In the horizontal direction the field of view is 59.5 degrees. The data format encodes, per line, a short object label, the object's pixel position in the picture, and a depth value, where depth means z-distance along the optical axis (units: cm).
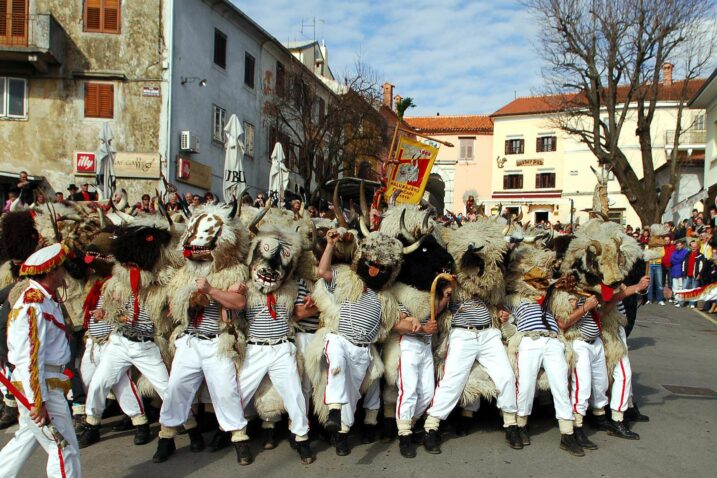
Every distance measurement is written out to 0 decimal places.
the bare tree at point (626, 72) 2173
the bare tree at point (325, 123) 2516
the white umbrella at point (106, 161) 1215
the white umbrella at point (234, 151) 1124
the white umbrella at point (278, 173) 1194
